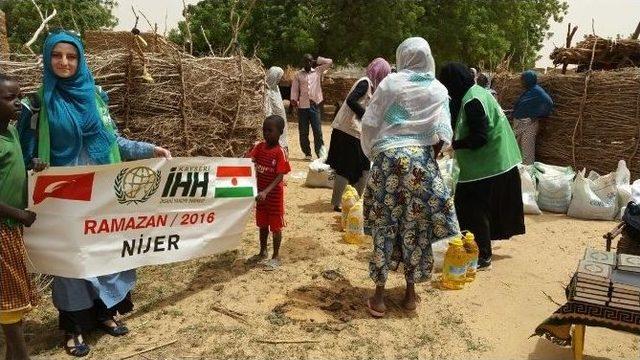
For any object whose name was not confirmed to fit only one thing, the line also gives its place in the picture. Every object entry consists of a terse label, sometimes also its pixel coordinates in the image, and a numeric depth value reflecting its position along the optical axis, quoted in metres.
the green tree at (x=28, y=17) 21.36
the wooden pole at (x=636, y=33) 8.21
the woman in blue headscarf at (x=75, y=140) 2.71
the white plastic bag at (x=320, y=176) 6.92
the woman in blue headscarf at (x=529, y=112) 7.20
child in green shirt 2.47
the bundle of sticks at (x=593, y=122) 6.70
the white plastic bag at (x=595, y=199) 5.76
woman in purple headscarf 5.14
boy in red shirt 3.96
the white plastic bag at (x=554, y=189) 6.02
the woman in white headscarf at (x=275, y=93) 8.04
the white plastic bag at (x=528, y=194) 5.96
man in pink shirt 9.06
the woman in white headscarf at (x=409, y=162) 3.21
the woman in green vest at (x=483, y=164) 3.90
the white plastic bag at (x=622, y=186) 5.78
